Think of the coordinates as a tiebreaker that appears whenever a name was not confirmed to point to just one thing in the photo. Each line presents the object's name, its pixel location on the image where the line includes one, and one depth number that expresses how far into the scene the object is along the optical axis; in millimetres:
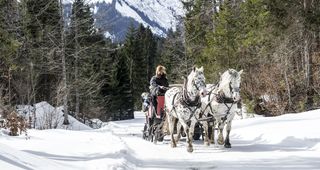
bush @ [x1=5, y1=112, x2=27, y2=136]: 14602
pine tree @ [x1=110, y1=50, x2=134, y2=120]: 66875
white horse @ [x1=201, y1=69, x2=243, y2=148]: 13102
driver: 15898
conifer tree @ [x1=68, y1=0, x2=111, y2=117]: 34169
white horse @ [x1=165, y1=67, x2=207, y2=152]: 12734
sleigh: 15958
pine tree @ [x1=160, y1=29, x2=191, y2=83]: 42088
